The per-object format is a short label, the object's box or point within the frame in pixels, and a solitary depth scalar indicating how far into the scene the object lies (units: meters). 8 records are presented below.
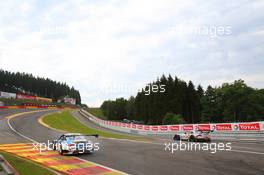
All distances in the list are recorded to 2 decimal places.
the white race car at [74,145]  18.46
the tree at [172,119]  60.85
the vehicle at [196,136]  28.24
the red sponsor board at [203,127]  36.28
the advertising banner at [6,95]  138.91
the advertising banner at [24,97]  150.14
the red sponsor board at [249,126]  28.90
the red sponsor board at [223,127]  32.82
